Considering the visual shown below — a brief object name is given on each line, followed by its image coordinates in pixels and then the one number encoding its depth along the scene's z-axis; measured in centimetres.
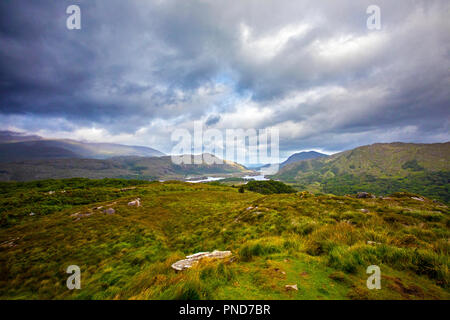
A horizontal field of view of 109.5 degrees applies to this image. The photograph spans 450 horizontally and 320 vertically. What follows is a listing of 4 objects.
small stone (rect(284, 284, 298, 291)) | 381
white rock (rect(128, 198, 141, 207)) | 2274
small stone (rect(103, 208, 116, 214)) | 1853
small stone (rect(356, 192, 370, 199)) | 2349
